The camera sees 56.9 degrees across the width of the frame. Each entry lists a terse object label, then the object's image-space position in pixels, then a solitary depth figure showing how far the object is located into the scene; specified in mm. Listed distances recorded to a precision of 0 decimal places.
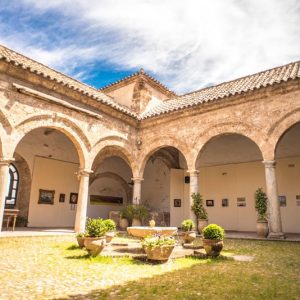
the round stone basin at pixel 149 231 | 7410
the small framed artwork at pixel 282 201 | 13648
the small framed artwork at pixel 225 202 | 15517
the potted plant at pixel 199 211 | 11531
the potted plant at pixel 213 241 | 6500
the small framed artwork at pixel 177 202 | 16623
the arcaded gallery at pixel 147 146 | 10195
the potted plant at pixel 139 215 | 13156
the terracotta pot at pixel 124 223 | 13492
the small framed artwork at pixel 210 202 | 16016
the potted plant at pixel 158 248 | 5746
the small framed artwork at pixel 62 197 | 15695
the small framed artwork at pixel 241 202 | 14917
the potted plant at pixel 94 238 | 6180
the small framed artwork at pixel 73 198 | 16266
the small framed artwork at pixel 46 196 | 14734
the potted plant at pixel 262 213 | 10164
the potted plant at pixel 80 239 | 7380
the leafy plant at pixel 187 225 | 8922
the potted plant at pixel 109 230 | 8461
